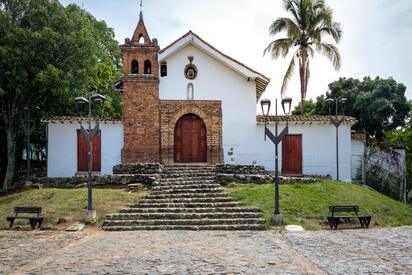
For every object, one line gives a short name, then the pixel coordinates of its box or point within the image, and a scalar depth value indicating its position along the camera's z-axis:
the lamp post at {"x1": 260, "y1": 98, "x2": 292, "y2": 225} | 13.12
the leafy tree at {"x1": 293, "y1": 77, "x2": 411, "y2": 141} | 34.19
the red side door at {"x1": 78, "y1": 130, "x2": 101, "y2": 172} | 21.08
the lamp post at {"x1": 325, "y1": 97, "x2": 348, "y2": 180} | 19.41
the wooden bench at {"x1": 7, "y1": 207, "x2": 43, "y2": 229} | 13.20
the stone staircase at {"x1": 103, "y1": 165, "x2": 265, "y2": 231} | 13.20
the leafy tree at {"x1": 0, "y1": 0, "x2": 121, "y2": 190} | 19.33
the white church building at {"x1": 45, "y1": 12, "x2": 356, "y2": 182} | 20.22
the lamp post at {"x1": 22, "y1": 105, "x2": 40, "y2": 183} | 19.05
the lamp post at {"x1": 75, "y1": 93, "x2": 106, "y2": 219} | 13.77
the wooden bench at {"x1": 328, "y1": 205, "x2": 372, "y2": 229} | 12.92
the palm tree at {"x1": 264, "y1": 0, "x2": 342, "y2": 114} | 27.05
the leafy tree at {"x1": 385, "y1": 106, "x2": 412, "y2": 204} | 25.78
